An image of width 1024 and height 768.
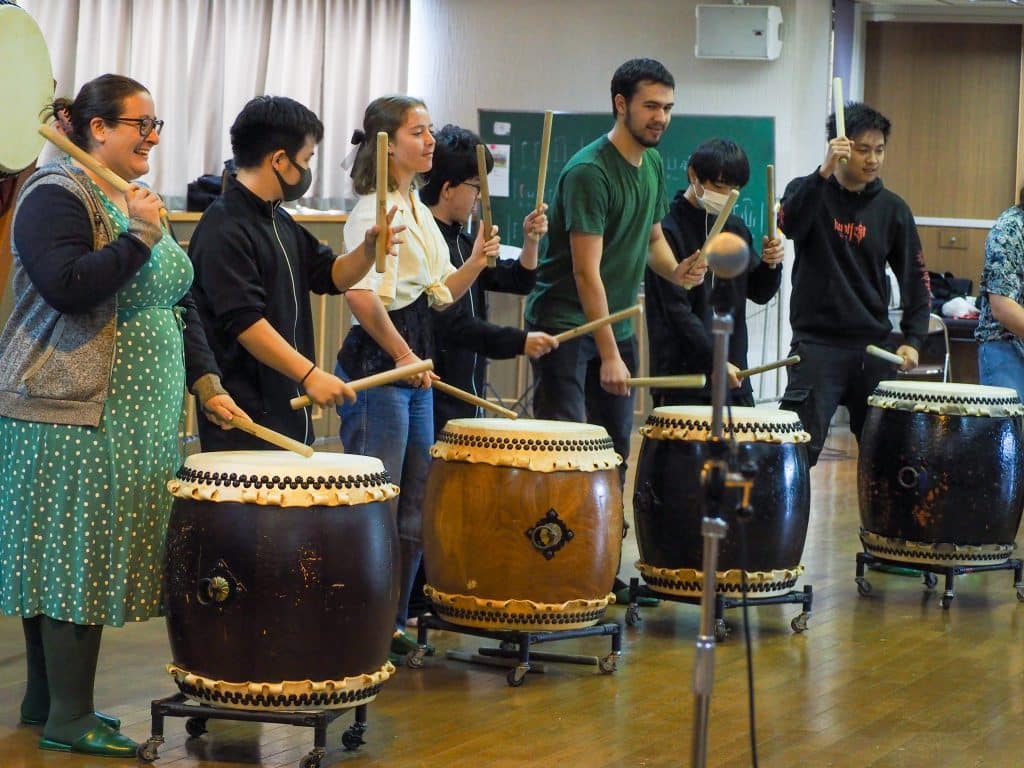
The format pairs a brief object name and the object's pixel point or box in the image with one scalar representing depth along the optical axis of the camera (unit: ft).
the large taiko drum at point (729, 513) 14.06
